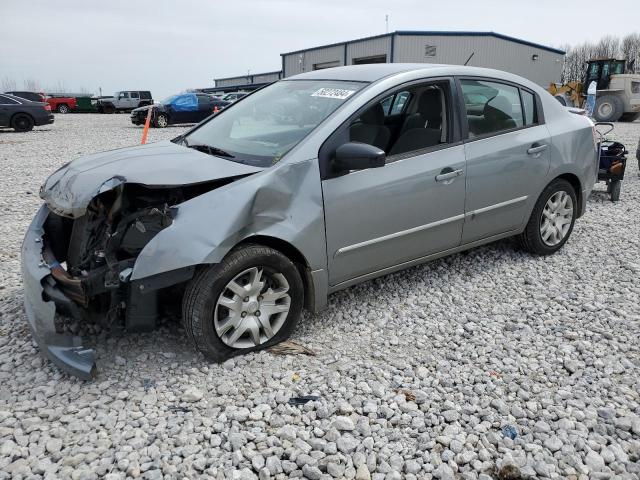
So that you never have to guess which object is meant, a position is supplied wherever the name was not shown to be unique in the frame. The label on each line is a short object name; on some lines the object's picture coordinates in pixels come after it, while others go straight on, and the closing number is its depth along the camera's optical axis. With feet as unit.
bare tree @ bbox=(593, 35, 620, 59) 217.15
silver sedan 9.71
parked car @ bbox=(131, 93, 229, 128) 70.69
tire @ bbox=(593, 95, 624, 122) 78.89
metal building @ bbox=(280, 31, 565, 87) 112.37
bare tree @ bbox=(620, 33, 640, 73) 194.80
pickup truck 126.52
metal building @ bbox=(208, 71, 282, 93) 158.76
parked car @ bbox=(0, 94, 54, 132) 61.82
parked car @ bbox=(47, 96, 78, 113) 127.82
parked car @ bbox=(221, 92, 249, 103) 83.21
